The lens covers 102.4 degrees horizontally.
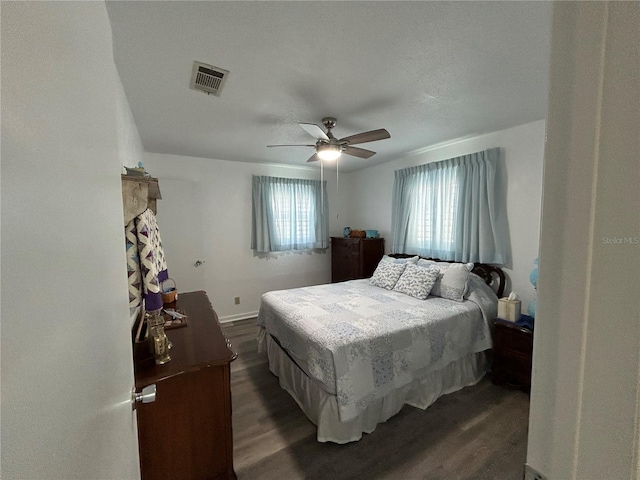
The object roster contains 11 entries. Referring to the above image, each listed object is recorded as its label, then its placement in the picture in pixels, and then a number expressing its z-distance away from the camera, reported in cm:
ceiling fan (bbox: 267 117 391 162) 211
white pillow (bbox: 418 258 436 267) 305
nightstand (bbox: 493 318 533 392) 214
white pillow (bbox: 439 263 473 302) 256
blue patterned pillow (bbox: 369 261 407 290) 306
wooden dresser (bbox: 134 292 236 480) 121
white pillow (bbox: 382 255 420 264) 322
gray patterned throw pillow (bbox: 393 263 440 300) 266
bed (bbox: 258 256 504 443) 171
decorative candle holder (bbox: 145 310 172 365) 126
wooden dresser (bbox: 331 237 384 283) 406
